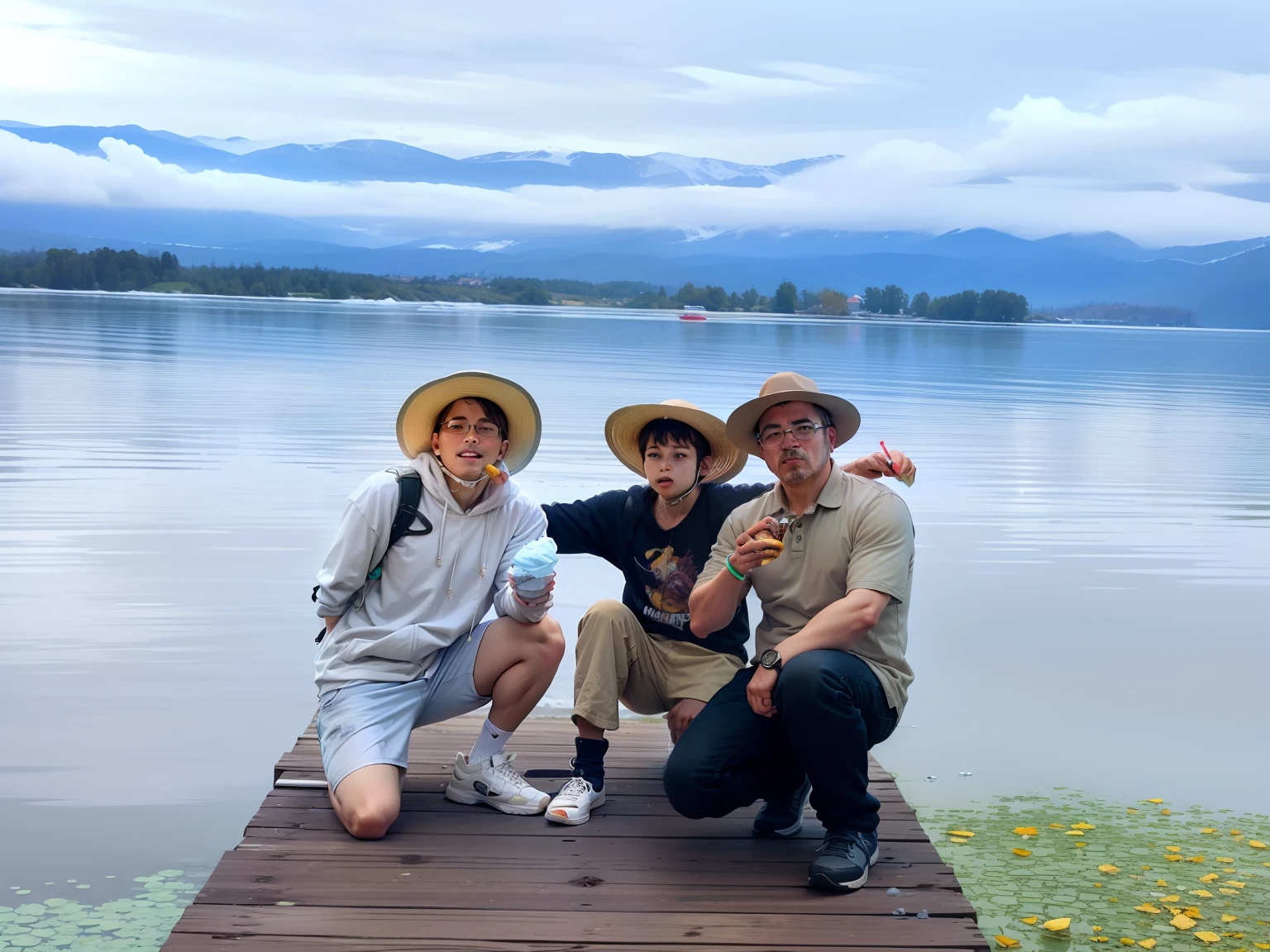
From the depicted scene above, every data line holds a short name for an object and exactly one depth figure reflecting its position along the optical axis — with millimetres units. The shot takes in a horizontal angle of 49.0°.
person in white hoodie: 4469
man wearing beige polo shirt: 4039
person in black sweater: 4590
